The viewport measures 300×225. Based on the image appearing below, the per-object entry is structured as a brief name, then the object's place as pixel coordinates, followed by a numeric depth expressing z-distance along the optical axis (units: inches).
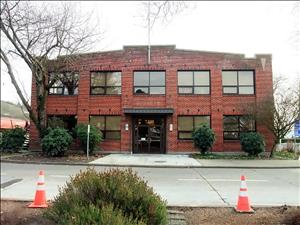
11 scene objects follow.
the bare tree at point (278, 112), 519.1
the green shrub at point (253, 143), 513.6
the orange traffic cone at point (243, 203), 152.4
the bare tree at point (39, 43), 425.1
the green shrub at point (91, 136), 521.2
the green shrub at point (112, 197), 96.4
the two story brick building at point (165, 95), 572.2
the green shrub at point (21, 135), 456.4
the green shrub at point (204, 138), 513.5
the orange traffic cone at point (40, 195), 146.5
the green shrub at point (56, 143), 472.1
